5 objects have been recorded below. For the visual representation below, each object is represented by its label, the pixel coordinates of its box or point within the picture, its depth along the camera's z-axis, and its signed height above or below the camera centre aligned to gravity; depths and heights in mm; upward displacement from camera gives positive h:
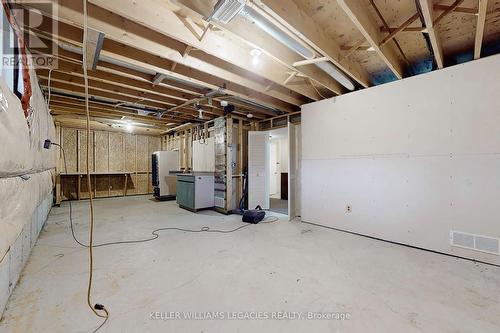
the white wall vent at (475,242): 2302 -870
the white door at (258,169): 5145 -89
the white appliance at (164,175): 6500 -266
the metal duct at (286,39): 1779 +1233
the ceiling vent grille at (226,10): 1566 +1191
